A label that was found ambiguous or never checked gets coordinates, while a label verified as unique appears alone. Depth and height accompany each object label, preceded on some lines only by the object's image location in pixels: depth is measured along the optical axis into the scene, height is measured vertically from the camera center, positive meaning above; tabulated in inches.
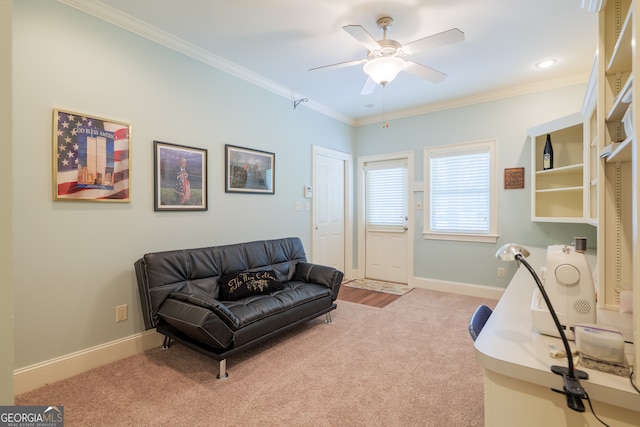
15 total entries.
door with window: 193.6 -6.3
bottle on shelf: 137.1 +24.7
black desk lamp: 31.2 -18.3
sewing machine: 42.7 -12.0
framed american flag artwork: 85.5 +15.8
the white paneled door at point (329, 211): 181.8 -0.6
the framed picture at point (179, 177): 107.7 +12.3
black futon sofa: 85.5 -29.0
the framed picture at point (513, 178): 152.9 +16.2
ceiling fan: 82.2 +47.3
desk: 31.6 -19.7
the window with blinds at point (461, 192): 163.2 +10.1
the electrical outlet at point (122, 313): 98.1 -33.4
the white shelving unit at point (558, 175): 130.0 +15.8
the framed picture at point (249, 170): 132.0 +18.3
